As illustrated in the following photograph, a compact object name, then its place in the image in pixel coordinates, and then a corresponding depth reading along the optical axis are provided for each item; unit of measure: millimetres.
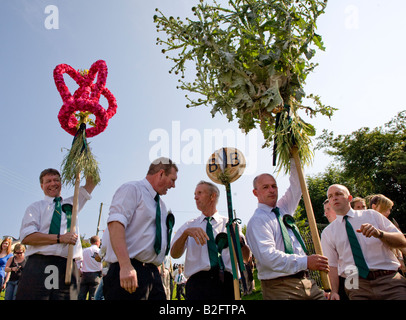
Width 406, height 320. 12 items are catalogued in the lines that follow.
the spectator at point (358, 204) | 5203
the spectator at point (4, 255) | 8211
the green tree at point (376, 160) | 26703
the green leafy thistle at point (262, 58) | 3436
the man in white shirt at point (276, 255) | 3006
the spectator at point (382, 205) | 4941
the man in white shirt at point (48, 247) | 3395
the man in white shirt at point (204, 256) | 3527
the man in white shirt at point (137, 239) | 2744
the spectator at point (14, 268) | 7676
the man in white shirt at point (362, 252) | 3398
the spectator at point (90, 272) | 8453
